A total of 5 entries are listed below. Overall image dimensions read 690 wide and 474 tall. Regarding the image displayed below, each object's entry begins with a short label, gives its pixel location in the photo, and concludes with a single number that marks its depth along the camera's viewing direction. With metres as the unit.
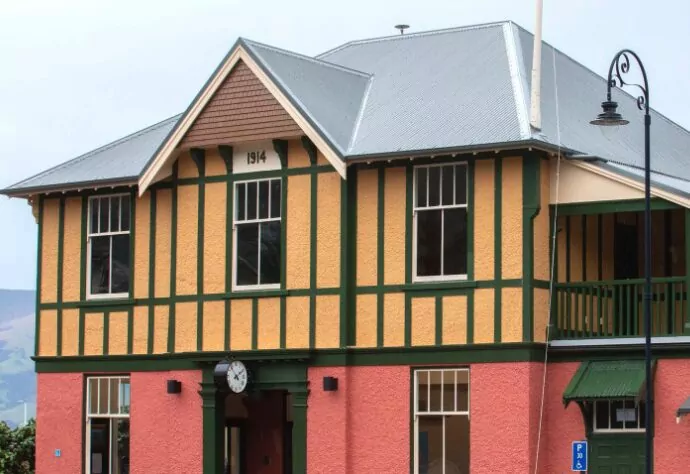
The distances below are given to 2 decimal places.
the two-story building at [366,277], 29.17
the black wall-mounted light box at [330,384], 30.64
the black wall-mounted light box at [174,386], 32.44
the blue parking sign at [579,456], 28.06
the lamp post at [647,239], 26.23
